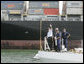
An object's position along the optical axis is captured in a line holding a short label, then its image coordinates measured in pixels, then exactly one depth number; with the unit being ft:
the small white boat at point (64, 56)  47.19
